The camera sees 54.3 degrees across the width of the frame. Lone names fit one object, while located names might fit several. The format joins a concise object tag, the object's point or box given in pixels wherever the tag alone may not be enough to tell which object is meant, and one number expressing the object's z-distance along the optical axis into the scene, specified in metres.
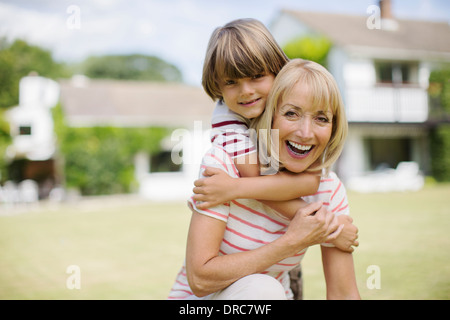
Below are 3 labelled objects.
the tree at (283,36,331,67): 19.31
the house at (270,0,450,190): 20.47
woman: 1.63
